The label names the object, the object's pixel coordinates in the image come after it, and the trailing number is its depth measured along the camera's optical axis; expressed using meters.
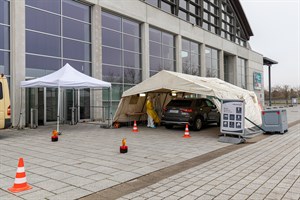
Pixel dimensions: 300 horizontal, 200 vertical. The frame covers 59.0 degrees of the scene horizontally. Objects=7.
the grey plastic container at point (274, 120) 12.09
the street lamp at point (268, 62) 51.58
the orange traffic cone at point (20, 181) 4.54
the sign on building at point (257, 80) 44.83
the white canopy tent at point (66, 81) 11.97
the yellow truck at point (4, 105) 10.37
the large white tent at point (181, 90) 11.52
